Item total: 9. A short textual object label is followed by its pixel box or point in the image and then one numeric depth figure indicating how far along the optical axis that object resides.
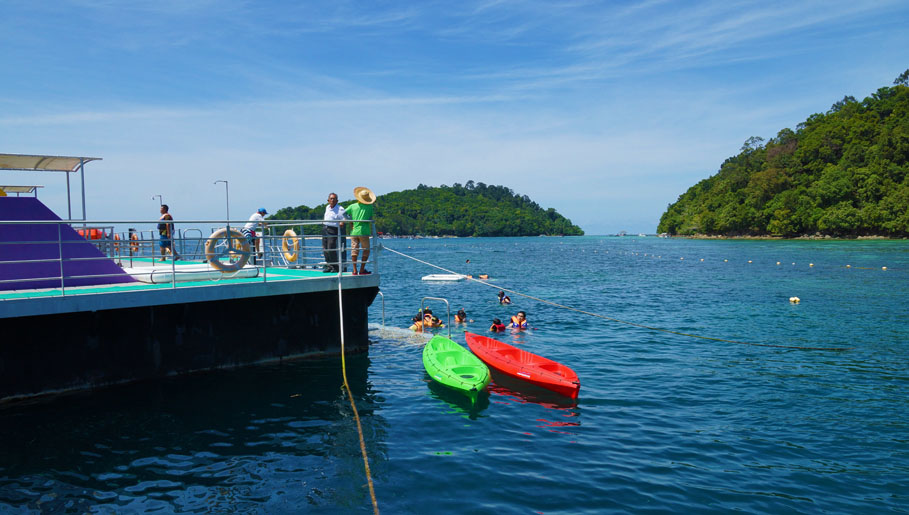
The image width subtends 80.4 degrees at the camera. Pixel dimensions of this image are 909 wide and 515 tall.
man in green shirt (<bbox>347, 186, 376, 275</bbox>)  15.29
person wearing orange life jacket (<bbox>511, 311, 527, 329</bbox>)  23.09
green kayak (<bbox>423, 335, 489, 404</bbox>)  12.96
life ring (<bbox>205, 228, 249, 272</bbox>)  13.26
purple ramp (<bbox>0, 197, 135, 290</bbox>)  11.41
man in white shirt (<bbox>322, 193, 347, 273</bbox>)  15.63
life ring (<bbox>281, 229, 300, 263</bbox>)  17.62
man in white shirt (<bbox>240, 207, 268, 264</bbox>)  16.43
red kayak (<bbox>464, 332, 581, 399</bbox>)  13.24
